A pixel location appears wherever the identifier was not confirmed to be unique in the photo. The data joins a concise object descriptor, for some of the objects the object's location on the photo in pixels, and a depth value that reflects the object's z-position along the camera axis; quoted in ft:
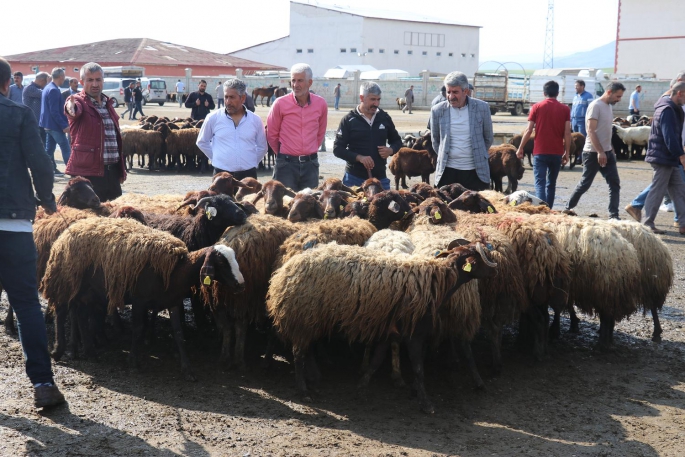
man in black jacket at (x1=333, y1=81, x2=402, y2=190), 27.12
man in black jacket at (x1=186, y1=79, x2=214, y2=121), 68.14
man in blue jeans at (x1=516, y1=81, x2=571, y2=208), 36.24
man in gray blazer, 26.89
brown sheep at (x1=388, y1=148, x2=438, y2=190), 53.83
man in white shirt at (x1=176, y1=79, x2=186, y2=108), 188.55
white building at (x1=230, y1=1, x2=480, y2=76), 277.64
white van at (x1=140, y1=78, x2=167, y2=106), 172.41
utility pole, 494.75
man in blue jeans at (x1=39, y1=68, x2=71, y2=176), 48.75
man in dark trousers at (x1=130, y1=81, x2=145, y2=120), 124.38
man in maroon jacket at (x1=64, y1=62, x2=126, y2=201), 25.07
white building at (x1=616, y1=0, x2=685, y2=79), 206.80
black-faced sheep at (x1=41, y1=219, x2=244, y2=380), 19.20
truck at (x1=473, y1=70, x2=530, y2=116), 156.35
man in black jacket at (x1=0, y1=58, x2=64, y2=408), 15.97
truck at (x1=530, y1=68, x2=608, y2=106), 142.82
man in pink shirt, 26.96
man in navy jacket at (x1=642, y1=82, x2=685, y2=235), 32.55
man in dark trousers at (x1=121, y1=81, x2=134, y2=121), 127.56
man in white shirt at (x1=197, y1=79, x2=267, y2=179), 26.45
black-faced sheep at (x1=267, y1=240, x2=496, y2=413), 17.35
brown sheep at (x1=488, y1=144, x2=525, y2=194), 50.16
